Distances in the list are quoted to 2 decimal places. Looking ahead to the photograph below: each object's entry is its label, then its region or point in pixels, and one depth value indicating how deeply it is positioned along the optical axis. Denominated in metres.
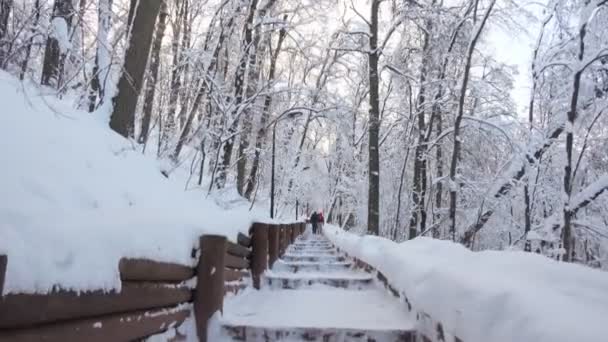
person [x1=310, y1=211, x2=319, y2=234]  27.64
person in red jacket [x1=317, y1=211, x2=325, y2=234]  28.09
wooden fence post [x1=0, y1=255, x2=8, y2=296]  1.28
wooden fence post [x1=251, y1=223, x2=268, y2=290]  5.82
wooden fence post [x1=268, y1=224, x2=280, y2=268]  7.29
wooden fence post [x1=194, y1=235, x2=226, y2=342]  3.38
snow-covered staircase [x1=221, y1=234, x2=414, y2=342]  3.51
